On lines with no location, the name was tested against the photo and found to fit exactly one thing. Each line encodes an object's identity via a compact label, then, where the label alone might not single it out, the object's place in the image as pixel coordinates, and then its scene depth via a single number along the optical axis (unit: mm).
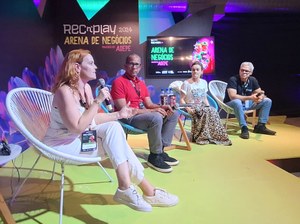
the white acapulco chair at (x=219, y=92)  4482
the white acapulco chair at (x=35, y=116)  1678
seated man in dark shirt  4387
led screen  5406
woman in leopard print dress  3830
